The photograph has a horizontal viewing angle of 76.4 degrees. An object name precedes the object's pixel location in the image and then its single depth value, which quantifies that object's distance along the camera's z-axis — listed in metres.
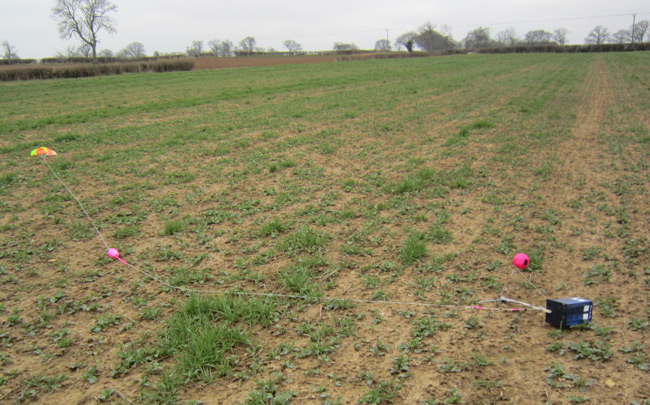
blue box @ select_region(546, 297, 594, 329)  2.73
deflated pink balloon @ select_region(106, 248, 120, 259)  3.93
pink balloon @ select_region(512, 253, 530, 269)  3.28
